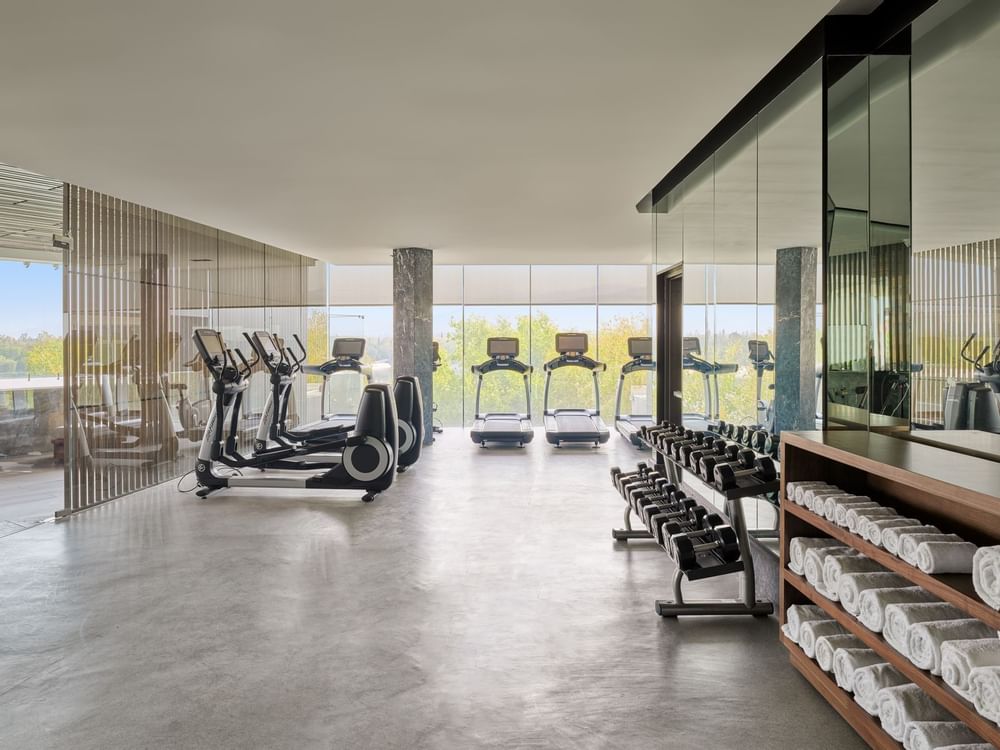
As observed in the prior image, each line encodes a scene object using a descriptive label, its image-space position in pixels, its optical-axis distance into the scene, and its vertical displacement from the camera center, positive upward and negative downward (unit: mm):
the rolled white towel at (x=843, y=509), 2359 -477
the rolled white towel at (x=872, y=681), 2102 -955
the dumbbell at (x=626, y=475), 4473 -695
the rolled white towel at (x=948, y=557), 1863 -508
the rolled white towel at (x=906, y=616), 1937 -696
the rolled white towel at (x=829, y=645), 2379 -952
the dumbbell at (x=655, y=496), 3912 -733
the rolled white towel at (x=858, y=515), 2279 -481
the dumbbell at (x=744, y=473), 3125 -473
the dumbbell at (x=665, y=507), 3730 -759
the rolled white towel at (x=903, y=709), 1920 -953
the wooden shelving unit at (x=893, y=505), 1735 -477
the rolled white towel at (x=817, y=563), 2457 -695
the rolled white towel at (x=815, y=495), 2542 -466
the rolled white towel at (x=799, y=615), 2604 -929
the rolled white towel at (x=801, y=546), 2590 -667
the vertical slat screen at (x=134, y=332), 5613 +344
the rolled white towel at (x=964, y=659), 1665 -702
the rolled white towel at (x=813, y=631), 2500 -949
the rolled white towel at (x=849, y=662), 2230 -950
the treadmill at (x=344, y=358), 9062 +157
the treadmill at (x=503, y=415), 9258 -666
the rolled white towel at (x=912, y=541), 1962 -493
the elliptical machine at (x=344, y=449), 6145 -697
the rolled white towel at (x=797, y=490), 2672 -469
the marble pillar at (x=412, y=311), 9102 +797
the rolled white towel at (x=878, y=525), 2152 -489
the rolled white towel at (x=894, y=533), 2059 -492
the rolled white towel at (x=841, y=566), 2332 -670
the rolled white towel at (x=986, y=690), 1557 -740
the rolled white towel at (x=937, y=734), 1792 -954
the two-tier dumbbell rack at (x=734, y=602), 3311 -1108
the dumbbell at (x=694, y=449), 3709 -428
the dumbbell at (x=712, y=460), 3376 -445
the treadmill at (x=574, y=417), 9117 -697
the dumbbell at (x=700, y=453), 3584 -433
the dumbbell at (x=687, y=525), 3443 -799
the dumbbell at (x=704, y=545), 3237 -855
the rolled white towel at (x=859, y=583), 2201 -685
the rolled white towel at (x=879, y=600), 2061 -695
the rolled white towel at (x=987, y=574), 1603 -483
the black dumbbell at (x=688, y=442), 3936 -421
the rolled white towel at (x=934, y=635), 1812 -707
